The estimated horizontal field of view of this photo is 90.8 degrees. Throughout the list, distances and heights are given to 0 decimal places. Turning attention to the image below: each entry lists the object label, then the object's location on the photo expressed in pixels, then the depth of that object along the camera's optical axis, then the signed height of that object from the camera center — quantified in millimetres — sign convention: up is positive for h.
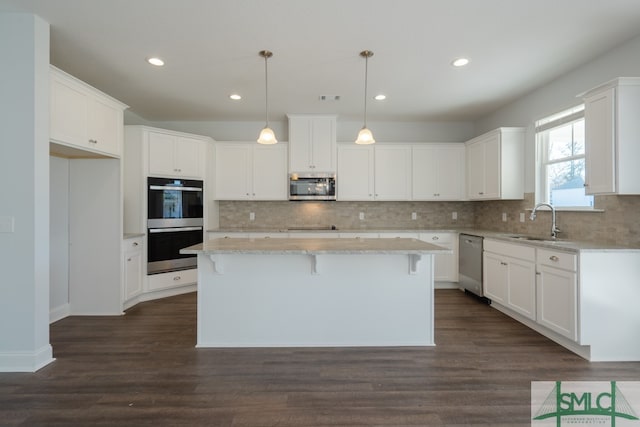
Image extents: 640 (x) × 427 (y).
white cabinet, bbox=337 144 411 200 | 5121 +664
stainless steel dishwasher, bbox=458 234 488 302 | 4195 -696
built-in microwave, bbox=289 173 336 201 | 5016 +423
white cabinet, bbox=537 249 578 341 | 2648 -697
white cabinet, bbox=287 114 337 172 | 4965 +1103
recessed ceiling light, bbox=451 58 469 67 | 3139 +1537
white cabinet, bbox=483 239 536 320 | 3186 -697
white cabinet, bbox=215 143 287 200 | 5094 +720
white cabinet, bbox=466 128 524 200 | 4180 +684
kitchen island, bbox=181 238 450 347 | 2830 -786
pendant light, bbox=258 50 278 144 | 3008 +775
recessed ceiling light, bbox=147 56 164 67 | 3125 +1529
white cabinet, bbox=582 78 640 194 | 2520 +633
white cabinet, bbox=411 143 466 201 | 5160 +683
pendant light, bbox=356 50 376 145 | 2998 +770
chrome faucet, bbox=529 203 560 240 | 3494 -86
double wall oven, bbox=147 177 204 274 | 4223 -112
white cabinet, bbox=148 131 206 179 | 4258 +824
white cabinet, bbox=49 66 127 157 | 2752 +941
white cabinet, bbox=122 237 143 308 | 3814 -670
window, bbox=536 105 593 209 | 3387 +624
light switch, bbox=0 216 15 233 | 2391 -81
